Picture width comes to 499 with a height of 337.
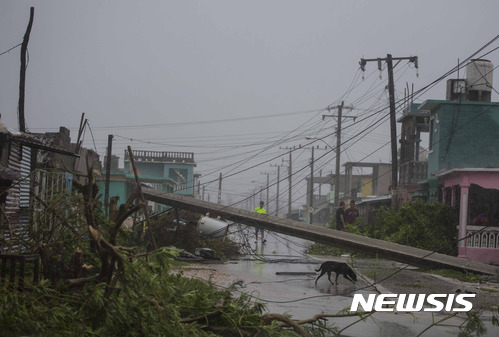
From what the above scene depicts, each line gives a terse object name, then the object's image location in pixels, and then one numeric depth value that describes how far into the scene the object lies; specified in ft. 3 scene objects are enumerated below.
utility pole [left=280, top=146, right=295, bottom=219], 254.14
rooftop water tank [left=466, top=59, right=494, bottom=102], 91.30
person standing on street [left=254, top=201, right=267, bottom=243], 89.81
